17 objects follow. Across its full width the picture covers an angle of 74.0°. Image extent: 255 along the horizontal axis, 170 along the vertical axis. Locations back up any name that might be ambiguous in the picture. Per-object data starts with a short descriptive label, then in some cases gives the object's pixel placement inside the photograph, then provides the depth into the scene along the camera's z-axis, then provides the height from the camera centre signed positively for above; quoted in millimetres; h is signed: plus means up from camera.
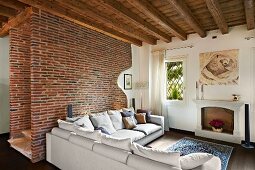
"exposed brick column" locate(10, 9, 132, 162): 3215 +282
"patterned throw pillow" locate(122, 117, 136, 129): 4119 -938
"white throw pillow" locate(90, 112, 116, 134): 3652 -805
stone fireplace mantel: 4328 -931
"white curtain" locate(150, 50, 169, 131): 5539 -16
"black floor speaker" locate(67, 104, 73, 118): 3598 -555
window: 5387 +182
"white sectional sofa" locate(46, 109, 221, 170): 1723 -865
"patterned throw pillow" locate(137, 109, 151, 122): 4828 -872
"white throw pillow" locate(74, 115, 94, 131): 3236 -740
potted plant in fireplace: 4594 -1107
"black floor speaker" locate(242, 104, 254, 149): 4023 -1073
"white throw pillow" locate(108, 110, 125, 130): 4039 -847
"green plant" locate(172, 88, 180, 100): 5465 -310
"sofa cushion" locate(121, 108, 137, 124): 4383 -759
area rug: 3543 -1456
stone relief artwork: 4465 +462
